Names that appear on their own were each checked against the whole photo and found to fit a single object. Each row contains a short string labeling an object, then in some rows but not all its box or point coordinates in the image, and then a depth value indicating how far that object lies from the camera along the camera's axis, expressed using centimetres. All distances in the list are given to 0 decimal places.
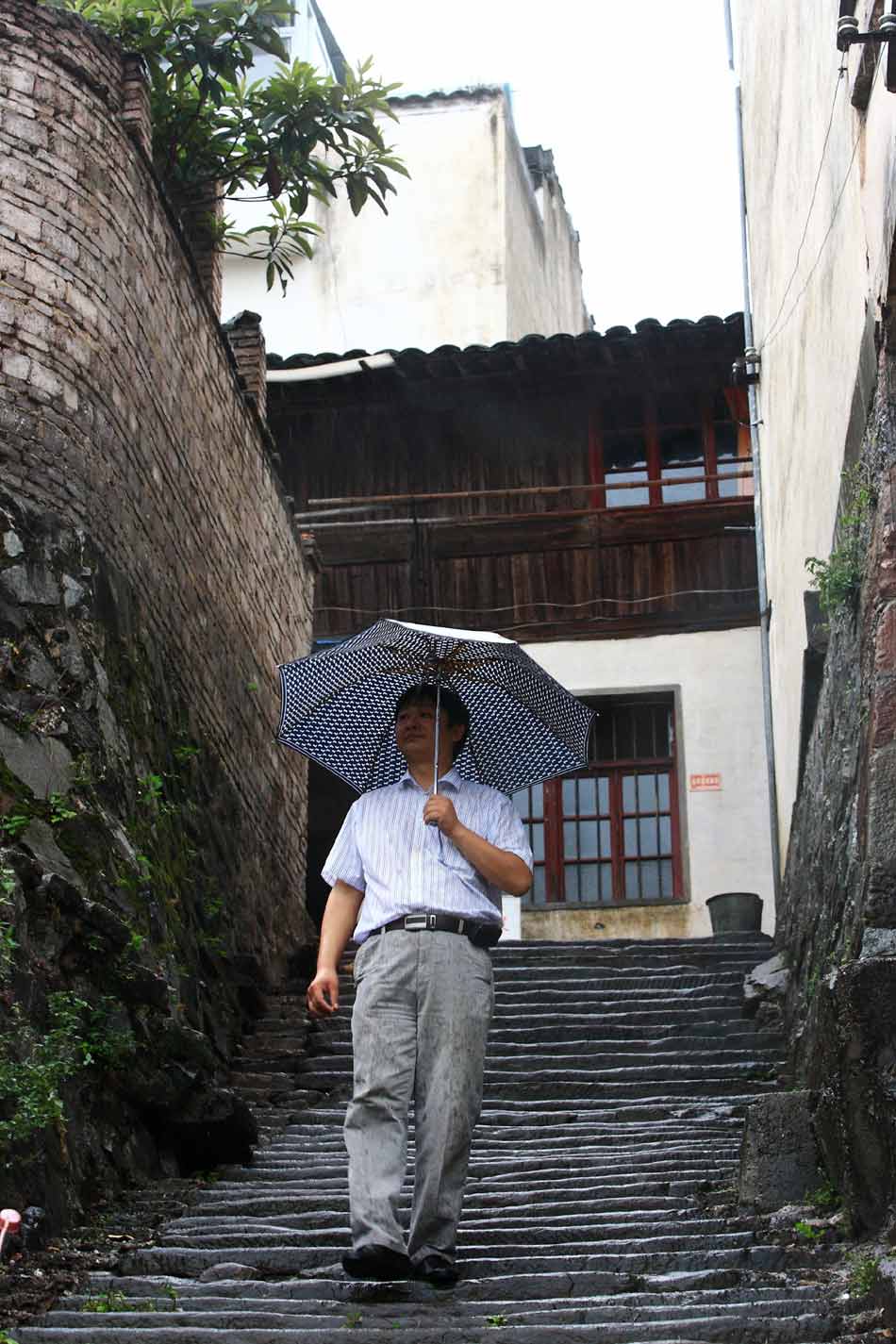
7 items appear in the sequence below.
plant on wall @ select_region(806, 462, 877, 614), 768
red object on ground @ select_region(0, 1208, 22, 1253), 405
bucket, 1549
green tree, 1329
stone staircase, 493
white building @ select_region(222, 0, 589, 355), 2341
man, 532
